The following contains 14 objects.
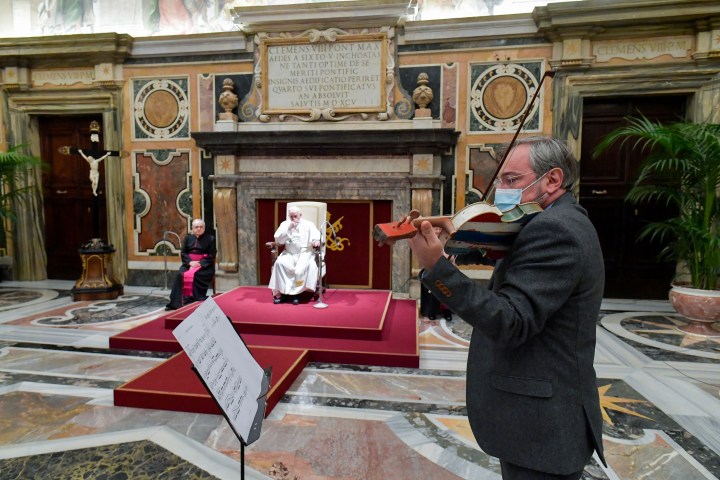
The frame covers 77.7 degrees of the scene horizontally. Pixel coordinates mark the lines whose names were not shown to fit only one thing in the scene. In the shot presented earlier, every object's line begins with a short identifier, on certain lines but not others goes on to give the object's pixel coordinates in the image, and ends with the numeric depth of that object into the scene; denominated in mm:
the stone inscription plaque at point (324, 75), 6586
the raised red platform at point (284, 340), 3035
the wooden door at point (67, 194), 7734
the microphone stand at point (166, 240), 7259
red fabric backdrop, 6750
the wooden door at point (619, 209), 6402
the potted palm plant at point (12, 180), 6457
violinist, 1118
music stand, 1324
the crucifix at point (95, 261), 6363
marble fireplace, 6406
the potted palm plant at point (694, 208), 4727
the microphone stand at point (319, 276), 5199
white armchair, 5751
